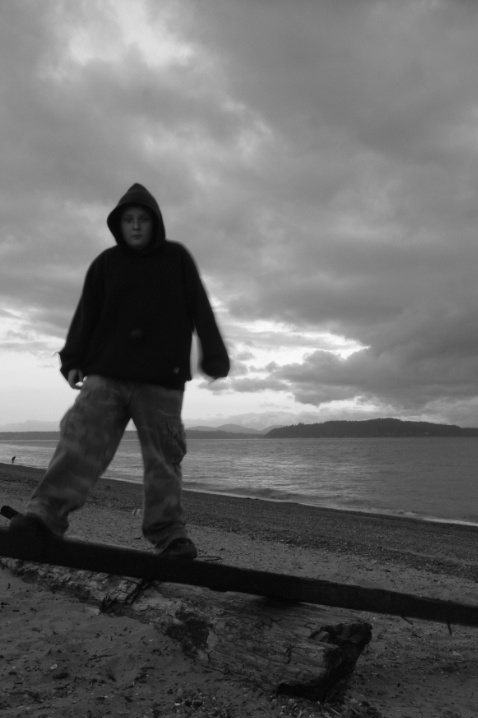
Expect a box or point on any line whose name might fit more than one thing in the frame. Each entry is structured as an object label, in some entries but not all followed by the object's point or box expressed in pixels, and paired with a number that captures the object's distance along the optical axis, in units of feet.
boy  11.35
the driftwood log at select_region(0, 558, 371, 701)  10.95
